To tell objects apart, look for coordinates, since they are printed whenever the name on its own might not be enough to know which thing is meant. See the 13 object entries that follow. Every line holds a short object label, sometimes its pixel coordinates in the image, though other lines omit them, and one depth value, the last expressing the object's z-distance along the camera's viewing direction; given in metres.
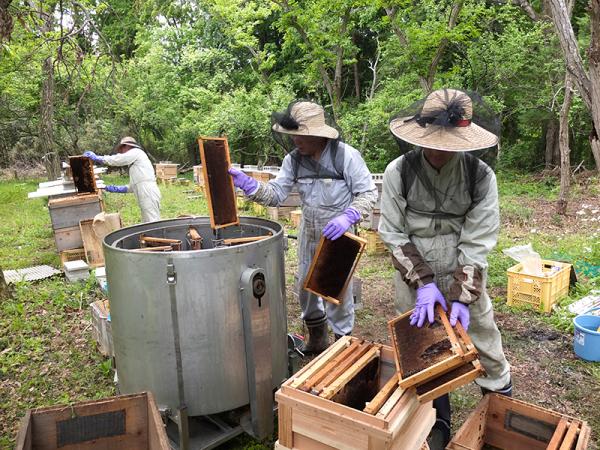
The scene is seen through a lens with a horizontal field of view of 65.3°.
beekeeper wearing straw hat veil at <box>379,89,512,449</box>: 2.26
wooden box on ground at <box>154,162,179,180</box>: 15.62
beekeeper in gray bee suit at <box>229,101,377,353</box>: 3.28
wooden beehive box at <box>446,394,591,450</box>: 2.38
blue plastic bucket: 3.67
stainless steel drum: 2.45
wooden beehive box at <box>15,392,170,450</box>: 2.01
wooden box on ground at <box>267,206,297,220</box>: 9.71
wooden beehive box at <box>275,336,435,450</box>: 1.89
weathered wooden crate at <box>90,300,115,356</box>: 3.76
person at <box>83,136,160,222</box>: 6.38
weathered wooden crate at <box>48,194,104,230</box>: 6.20
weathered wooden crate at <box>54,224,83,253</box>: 6.34
